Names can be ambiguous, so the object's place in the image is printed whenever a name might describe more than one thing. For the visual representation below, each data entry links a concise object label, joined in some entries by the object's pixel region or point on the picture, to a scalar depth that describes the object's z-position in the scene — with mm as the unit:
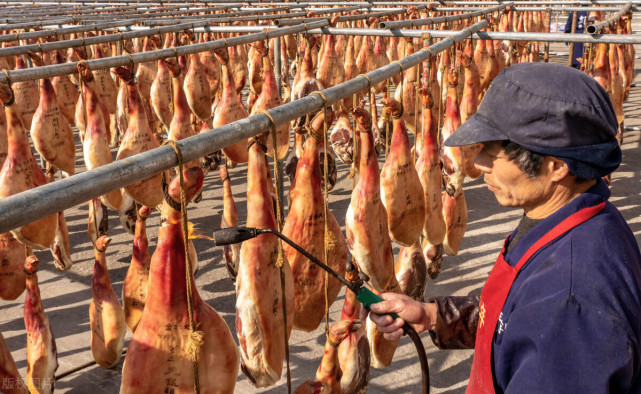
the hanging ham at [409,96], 5797
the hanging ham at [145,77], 6224
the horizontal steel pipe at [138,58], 2801
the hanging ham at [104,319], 3301
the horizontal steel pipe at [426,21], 4920
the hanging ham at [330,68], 5906
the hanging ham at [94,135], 3369
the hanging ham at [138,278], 3113
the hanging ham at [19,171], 2883
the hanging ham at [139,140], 3387
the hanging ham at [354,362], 2852
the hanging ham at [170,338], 1896
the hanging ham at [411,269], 3828
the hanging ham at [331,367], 2346
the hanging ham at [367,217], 2709
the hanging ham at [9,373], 2379
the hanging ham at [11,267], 3162
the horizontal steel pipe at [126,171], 1210
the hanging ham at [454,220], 4332
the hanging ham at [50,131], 3629
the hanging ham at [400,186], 3061
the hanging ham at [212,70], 6305
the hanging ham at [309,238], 2486
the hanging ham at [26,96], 4652
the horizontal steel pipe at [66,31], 4258
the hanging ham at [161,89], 4863
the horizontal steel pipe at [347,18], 5379
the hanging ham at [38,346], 3070
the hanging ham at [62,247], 4258
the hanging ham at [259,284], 2248
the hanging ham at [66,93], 5111
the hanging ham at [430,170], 3541
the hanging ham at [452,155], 3885
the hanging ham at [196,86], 5094
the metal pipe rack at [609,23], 4113
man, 1354
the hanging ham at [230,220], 4230
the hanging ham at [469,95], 4266
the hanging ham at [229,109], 4285
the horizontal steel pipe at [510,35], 3962
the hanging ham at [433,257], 4582
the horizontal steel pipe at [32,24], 5566
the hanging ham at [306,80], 5348
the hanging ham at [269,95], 4297
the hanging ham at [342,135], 5230
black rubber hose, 1965
